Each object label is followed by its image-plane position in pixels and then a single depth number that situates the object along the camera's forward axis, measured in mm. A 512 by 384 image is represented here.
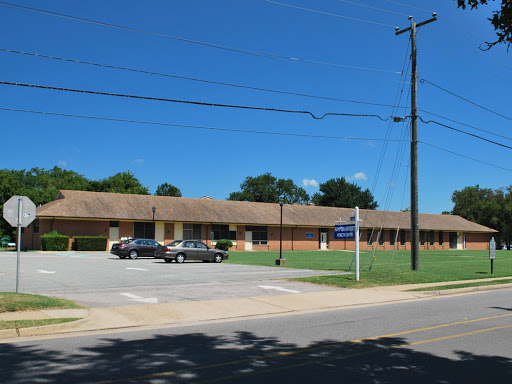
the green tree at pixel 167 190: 112812
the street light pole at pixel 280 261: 26281
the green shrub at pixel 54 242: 38375
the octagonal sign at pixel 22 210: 11420
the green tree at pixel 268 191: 104125
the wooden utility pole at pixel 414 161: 20644
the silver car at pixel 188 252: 28031
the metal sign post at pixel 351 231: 16922
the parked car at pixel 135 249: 31766
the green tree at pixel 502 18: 6363
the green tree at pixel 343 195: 86062
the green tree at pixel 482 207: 78625
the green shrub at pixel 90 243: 39562
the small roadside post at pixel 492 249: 22016
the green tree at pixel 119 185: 78875
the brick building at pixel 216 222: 41438
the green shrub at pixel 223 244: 42284
